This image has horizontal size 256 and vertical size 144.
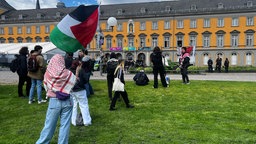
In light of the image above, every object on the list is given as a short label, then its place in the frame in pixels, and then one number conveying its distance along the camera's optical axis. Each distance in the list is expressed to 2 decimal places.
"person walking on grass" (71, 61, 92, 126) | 6.50
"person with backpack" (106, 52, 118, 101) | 8.93
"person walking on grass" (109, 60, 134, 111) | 8.09
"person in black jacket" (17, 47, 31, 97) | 9.85
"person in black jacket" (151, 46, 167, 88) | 11.64
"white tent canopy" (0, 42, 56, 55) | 24.45
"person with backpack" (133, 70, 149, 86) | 12.80
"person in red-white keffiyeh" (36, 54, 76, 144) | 4.63
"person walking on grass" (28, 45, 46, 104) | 8.09
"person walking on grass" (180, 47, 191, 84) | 12.72
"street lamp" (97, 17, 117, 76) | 16.88
